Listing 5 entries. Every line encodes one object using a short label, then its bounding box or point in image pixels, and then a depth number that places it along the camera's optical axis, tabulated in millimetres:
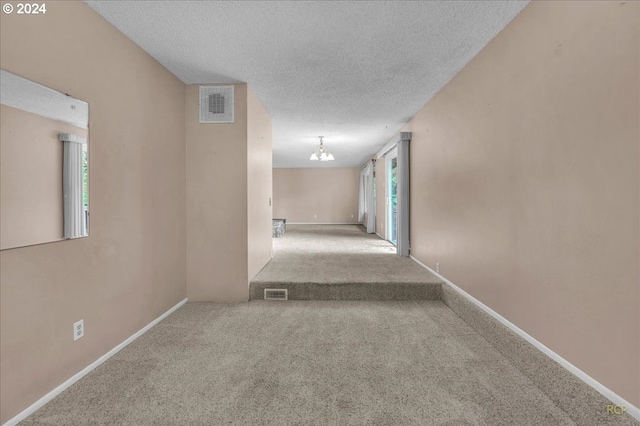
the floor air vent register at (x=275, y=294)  3471
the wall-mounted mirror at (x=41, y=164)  1494
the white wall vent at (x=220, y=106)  3332
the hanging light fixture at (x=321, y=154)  6610
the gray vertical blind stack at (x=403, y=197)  5035
